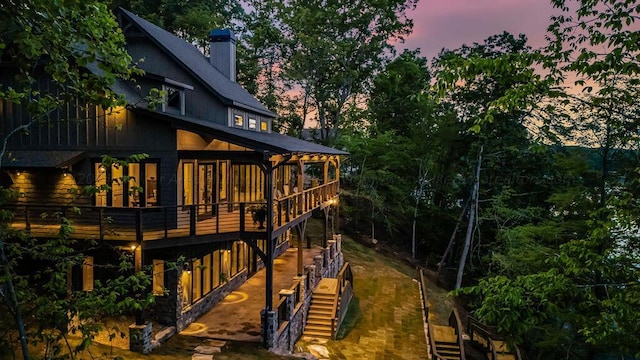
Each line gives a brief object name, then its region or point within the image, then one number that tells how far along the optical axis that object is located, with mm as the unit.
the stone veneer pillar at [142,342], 11188
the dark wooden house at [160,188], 12812
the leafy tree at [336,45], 32188
